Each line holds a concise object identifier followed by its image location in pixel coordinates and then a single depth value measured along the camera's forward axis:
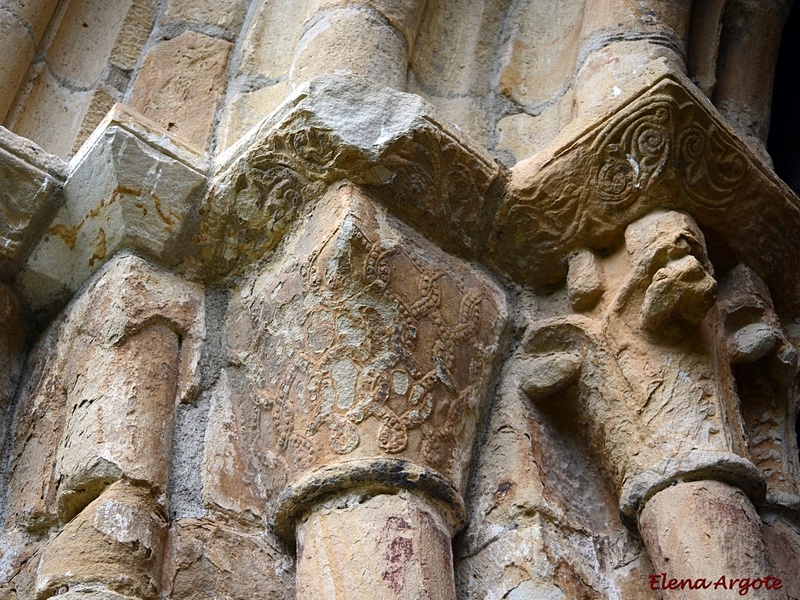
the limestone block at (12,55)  2.23
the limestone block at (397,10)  2.19
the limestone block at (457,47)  2.31
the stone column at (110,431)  1.57
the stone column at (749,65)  2.34
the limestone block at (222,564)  1.62
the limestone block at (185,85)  2.22
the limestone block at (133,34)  2.38
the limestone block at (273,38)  2.31
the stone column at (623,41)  2.12
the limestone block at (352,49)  2.06
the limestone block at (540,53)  2.32
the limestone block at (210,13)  2.42
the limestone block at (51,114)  2.25
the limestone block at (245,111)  2.18
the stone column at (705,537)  1.55
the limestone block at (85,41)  2.38
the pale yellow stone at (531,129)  2.21
